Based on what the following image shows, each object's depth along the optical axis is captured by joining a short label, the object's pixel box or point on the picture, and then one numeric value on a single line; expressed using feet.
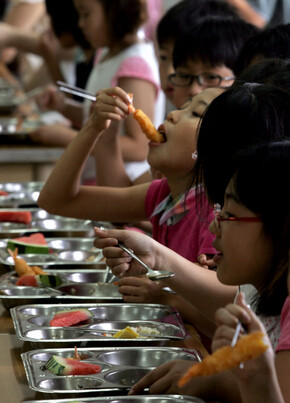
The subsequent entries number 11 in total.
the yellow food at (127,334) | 8.34
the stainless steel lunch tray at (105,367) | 7.76
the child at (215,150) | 8.42
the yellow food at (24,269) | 9.37
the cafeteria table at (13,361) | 7.75
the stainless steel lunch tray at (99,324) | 8.29
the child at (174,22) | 11.39
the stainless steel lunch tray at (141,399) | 7.55
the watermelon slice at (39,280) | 9.20
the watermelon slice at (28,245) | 9.93
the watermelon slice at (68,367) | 7.88
